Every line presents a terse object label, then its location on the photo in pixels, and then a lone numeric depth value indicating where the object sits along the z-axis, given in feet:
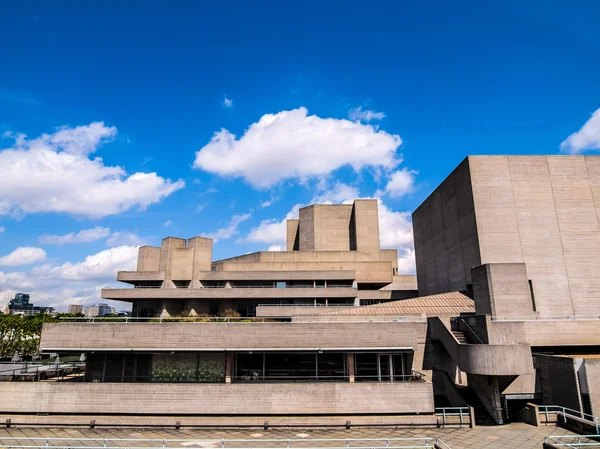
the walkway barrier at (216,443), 57.52
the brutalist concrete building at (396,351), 69.15
